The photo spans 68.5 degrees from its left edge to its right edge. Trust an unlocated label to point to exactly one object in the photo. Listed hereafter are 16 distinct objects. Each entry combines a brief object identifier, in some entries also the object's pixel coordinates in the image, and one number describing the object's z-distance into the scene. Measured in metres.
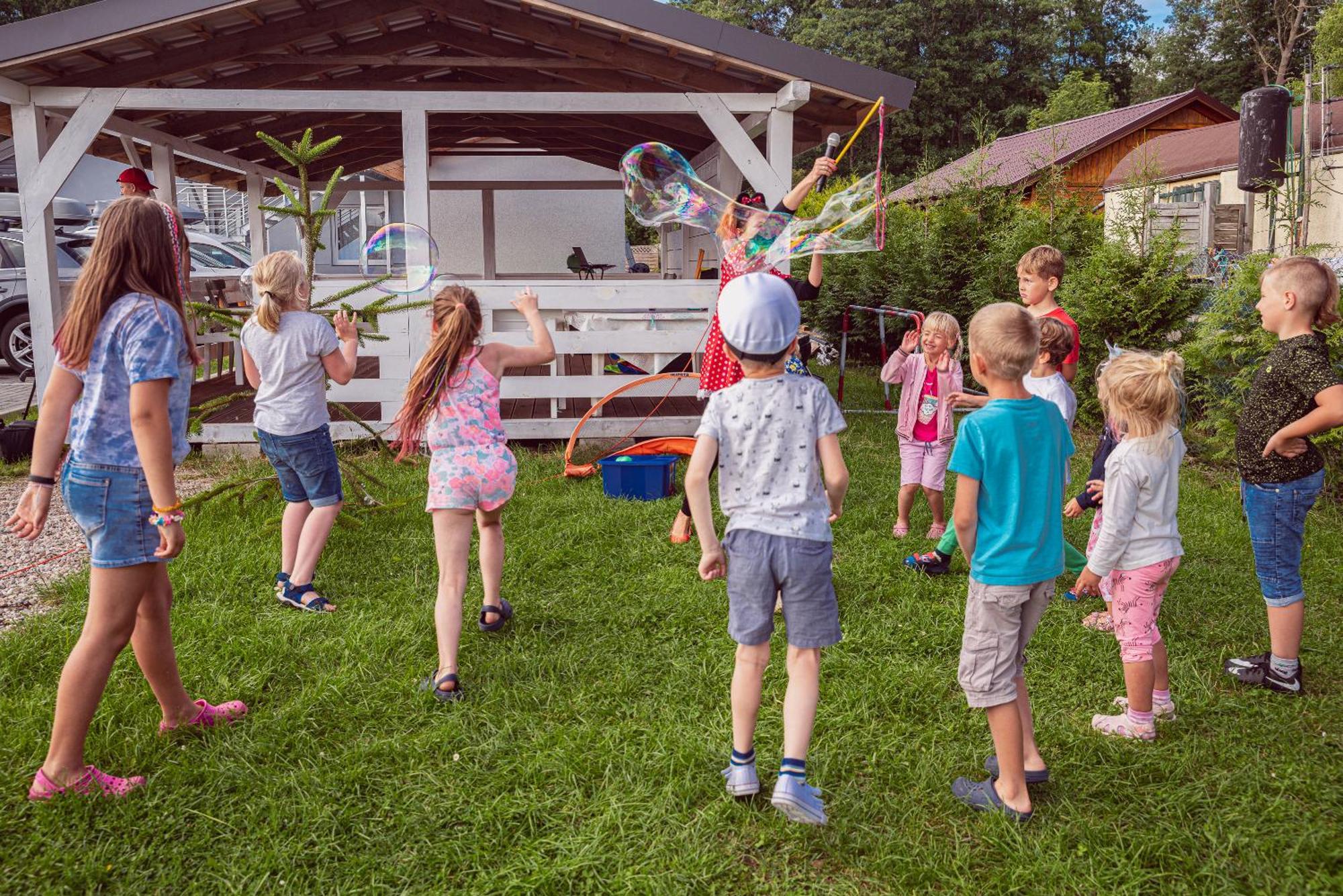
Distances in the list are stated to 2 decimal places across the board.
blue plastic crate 6.58
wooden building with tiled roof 27.39
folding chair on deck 15.24
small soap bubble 5.34
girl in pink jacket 5.33
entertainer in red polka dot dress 4.84
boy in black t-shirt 3.58
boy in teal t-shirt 2.73
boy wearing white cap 2.70
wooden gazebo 7.34
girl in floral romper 3.65
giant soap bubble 5.08
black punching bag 14.00
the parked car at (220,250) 16.11
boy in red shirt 4.58
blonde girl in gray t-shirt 4.32
